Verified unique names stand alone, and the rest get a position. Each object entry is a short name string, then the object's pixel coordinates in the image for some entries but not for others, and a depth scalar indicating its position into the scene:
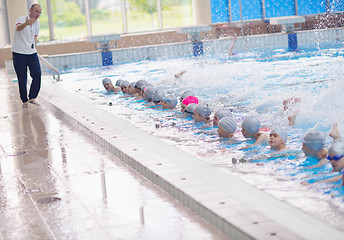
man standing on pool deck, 7.84
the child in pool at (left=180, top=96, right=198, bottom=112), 7.53
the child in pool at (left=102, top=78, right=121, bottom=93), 10.17
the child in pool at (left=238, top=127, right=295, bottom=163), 5.02
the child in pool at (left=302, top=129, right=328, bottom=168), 4.53
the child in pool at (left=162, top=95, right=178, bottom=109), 7.86
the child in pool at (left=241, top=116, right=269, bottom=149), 5.52
